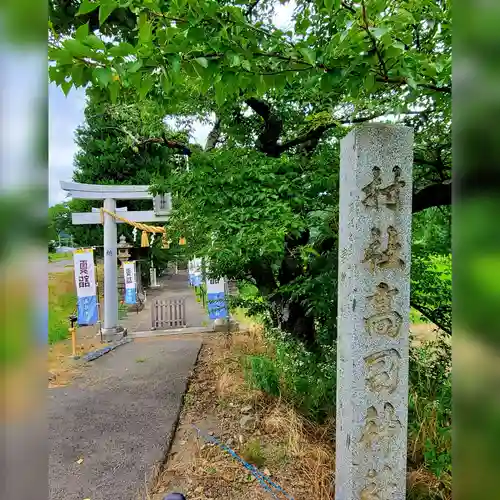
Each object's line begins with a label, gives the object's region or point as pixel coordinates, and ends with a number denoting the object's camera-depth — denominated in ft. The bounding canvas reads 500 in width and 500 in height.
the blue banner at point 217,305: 25.40
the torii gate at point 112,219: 23.93
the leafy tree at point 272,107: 3.96
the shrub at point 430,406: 7.60
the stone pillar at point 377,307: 6.40
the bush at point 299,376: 10.86
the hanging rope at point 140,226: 24.72
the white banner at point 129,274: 33.99
